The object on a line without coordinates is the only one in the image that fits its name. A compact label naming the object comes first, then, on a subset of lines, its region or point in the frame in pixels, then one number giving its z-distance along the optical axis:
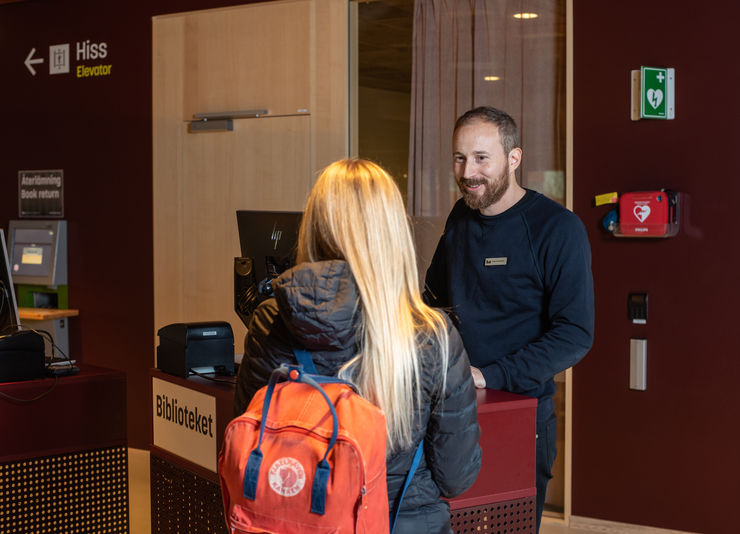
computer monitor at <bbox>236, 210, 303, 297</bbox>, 2.80
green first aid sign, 3.98
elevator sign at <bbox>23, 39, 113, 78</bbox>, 5.75
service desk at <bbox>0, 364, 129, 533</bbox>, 3.13
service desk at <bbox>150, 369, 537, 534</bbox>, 2.29
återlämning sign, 5.93
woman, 1.66
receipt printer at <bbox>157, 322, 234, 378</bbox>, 2.77
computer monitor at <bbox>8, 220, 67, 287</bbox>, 5.81
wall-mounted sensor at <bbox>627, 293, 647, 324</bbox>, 4.06
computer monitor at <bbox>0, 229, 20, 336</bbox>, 3.27
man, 2.54
